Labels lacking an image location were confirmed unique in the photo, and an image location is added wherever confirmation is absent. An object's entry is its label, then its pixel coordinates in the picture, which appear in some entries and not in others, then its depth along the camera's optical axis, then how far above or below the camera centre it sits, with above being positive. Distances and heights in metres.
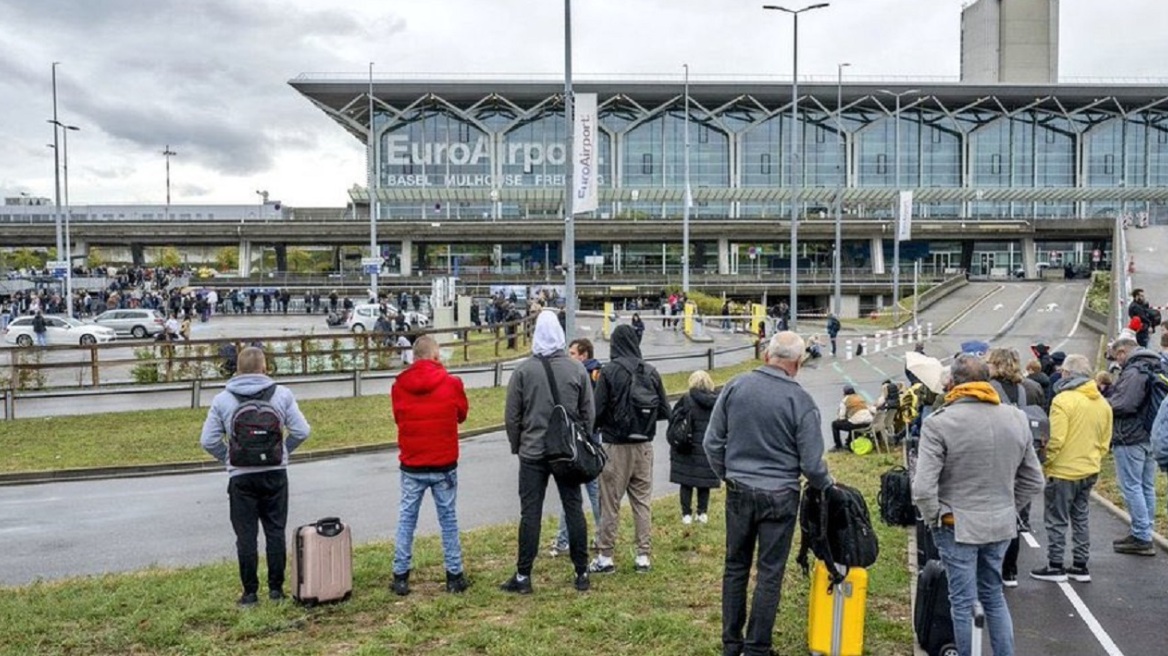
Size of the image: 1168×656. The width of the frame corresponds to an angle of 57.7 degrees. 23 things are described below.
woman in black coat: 9.55 -1.48
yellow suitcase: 5.52 -1.72
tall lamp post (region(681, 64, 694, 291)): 50.39 +0.91
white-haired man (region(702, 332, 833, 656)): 5.53 -0.96
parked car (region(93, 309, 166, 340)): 45.22 -1.36
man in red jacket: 7.05 -1.04
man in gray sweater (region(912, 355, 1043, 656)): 5.43 -1.05
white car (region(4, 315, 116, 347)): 39.44 -1.56
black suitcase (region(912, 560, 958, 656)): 5.80 -1.83
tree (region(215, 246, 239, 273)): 132.00 +3.82
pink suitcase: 6.85 -1.79
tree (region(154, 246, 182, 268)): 130.88 +4.11
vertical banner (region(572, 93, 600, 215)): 22.45 +2.97
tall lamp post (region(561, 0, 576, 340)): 19.89 +1.77
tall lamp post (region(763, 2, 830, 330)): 32.69 +2.75
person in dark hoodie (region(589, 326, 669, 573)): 7.69 -1.18
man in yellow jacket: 7.60 -1.28
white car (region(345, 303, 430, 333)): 43.09 -1.19
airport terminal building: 86.94 +11.14
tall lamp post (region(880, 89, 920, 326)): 47.91 -0.72
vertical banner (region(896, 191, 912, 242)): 48.44 +3.09
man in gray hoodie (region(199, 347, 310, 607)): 6.95 -1.24
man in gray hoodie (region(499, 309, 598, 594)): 7.00 -0.91
